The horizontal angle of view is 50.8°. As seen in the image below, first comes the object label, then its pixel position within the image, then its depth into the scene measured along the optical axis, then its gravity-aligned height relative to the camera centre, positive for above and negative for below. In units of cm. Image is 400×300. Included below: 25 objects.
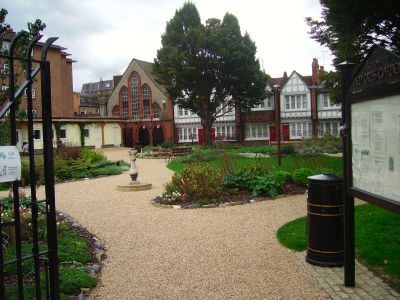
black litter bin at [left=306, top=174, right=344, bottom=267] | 589 -124
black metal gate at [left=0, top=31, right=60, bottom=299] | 308 -21
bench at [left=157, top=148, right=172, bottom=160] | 2986 -117
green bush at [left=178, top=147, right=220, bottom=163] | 2482 -125
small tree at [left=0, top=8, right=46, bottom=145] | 477 +124
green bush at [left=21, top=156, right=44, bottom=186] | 1526 -126
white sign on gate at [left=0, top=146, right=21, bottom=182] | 298 -16
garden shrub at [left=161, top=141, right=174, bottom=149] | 4129 -80
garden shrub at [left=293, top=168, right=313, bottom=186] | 1279 -128
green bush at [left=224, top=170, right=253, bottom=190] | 1227 -134
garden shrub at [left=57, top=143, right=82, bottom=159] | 2259 -69
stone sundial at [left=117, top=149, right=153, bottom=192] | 1466 -166
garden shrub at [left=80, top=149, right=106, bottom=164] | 2323 -99
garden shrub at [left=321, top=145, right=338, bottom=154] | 2958 -118
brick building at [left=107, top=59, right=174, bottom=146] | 5050 +380
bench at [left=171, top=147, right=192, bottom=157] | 2902 -106
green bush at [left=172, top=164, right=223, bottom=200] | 1159 -131
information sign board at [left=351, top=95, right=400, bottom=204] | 391 -15
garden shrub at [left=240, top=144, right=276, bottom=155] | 3014 -115
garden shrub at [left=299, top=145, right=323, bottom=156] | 2766 -115
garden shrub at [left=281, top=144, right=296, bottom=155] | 2795 -110
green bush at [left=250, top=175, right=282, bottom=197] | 1178 -148
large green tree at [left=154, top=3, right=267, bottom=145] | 3606 +616
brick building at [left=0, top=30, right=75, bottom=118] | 4362 +632
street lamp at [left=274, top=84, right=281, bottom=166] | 1942 +101
